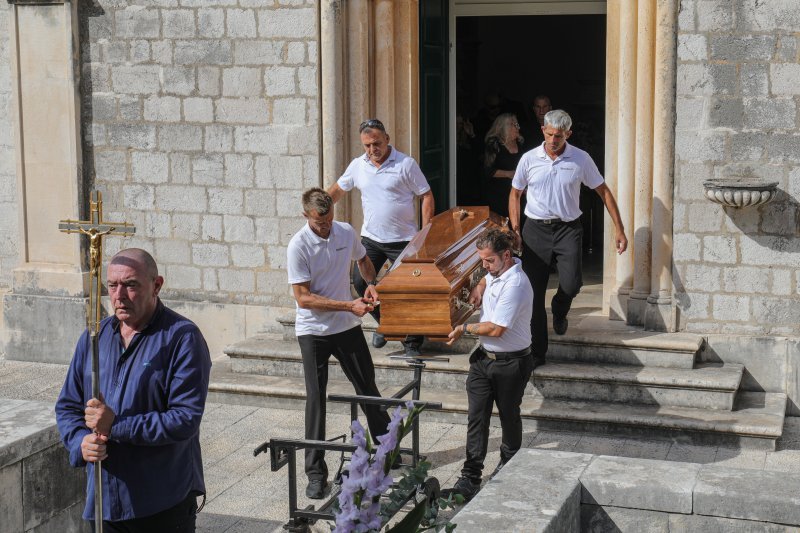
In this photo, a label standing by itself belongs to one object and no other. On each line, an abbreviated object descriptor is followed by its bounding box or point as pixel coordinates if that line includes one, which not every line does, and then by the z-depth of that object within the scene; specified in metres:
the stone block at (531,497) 6.87
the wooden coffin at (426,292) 12.95
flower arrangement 5.99
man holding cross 8.16
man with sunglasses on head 15.27
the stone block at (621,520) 7.29
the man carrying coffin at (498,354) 12.35
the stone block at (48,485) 9.33
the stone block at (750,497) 7.07
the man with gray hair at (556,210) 14.87
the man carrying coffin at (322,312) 12.73
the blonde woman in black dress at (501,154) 18.77
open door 18.43
